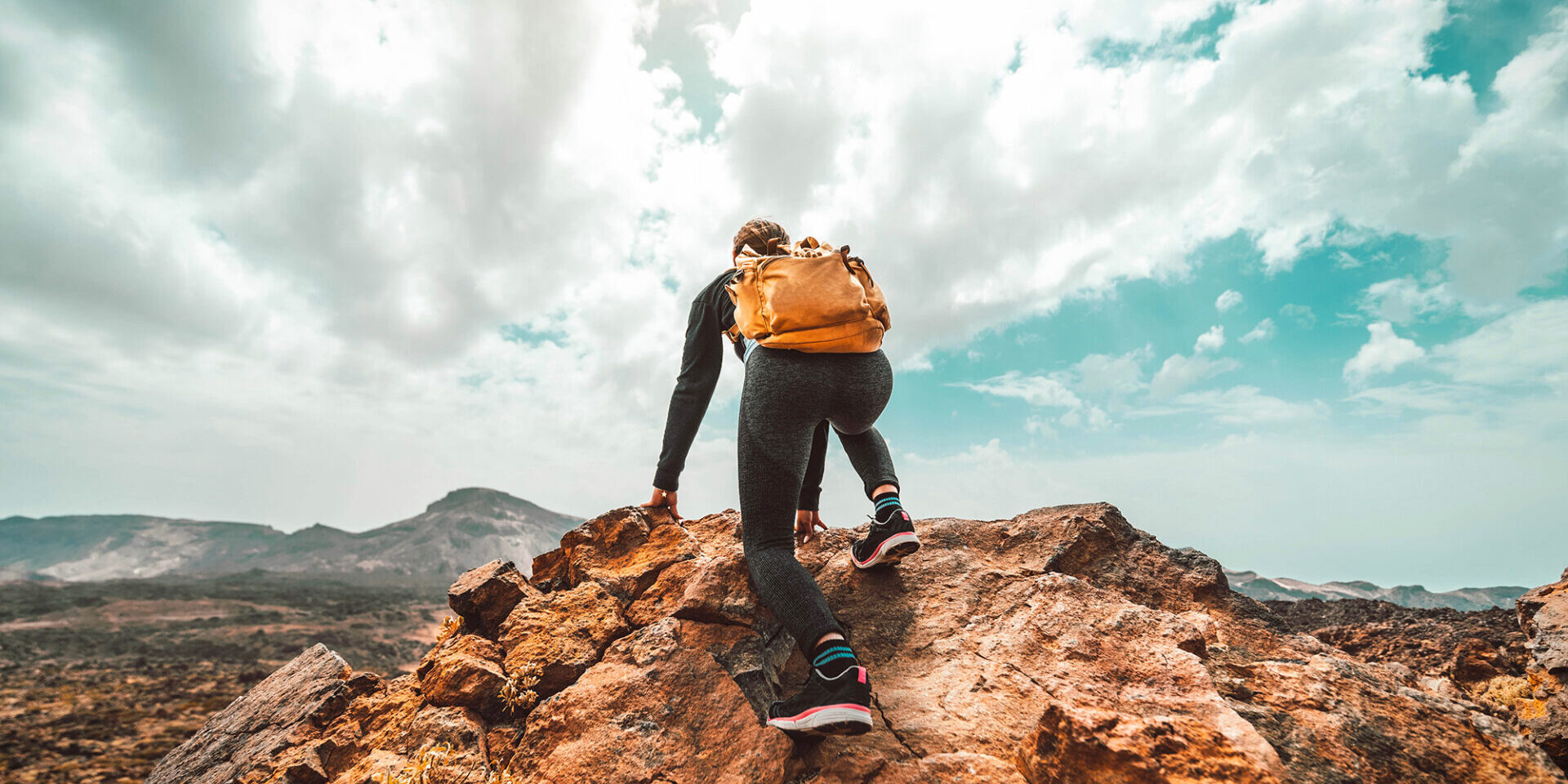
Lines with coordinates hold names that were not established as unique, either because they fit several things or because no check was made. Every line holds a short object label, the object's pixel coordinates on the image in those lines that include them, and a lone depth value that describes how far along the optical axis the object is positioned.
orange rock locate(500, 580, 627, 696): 2.83
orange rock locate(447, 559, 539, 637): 3.29
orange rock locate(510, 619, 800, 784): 2.21
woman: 2.16
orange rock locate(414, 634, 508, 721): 2.70
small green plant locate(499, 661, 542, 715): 2.72
